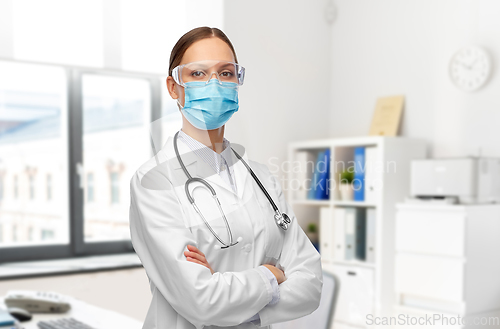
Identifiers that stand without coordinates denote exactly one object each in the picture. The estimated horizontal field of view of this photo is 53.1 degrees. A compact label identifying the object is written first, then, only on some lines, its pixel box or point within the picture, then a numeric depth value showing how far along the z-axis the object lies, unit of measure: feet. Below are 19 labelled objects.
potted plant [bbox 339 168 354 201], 9.88
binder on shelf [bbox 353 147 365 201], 9.71
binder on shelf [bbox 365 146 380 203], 9.48
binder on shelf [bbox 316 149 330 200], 10.32
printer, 8.12
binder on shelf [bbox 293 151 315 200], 10.61
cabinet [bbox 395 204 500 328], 7.91
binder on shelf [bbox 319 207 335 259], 10.18
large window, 8.14
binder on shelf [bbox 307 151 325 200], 10.53
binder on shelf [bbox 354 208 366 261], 9.81
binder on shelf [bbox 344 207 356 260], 9.76
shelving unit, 9.40
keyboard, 4.74
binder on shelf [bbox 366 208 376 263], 9.53
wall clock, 9.04
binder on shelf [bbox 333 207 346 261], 9.95
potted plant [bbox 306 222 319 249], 11.16
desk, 5.07
